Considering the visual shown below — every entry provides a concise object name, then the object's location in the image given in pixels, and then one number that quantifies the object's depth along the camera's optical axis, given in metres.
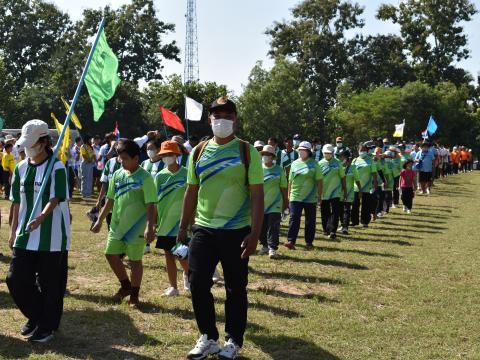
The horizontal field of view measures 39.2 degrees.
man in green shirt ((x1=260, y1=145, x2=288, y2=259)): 10.93
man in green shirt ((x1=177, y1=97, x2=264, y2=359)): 5.48
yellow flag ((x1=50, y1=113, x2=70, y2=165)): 10.96
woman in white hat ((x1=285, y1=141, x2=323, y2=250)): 11.85
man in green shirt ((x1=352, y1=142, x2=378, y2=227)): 16.17
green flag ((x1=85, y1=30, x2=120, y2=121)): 6.55
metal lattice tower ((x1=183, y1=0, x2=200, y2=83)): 53.06
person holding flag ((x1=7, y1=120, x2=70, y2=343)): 5.86
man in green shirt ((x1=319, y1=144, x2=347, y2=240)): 13.53
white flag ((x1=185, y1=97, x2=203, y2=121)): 18.84
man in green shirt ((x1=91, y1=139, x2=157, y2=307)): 7.19
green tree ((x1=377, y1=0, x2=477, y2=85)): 63.56
